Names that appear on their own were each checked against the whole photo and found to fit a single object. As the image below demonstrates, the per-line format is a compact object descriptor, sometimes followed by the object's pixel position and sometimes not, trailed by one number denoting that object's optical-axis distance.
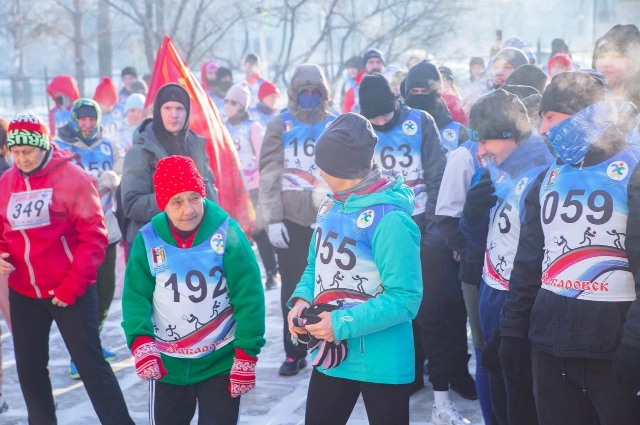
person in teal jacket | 3.51
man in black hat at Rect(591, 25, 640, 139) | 4.95
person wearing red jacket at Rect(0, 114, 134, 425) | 5.00
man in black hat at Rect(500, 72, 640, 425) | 3.20
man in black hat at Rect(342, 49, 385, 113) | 11.83
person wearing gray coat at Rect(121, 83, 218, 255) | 5.50
